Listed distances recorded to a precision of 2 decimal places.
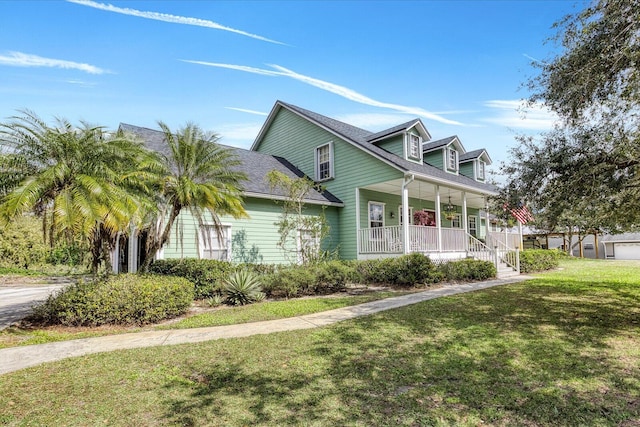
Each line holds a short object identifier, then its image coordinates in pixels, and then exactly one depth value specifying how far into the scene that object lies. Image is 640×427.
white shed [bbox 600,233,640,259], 34.28
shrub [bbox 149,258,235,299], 9.57
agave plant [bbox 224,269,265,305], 9.22
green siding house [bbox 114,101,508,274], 13.62
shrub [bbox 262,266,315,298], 10.06
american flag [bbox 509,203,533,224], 8.04
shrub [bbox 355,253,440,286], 11.54
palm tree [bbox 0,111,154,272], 6.19
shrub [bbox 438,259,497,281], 12.75
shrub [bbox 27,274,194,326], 6.82
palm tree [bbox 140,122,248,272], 8.80
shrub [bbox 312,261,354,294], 10.71
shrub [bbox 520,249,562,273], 17.20
